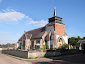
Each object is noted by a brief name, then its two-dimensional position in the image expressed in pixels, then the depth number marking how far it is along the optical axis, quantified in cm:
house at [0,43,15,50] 5726
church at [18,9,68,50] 3369
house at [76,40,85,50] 4248
